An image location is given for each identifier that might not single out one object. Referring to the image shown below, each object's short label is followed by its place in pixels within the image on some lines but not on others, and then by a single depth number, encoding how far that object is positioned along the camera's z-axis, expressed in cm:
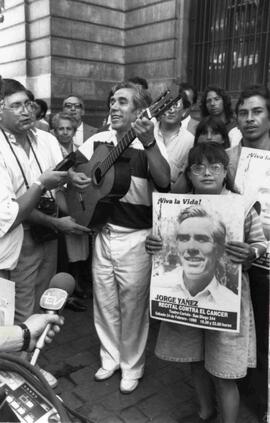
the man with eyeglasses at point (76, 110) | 512
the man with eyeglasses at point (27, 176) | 269
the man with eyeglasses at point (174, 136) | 366
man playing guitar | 281
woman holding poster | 218
